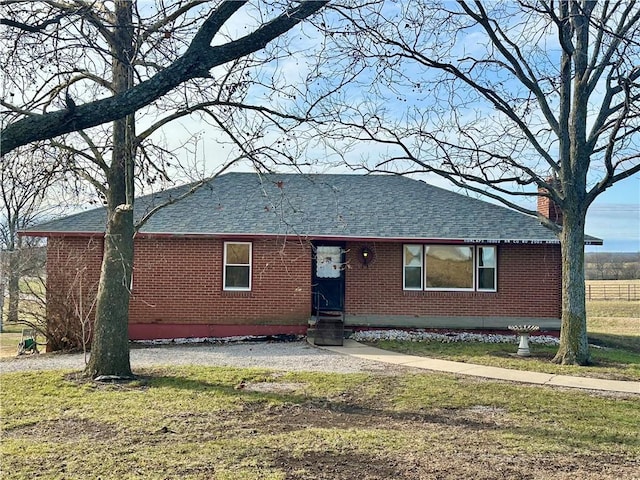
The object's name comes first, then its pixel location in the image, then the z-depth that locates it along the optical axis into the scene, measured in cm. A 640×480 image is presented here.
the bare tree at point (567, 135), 1248
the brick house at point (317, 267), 1681
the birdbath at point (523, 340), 1407
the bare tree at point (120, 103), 458
